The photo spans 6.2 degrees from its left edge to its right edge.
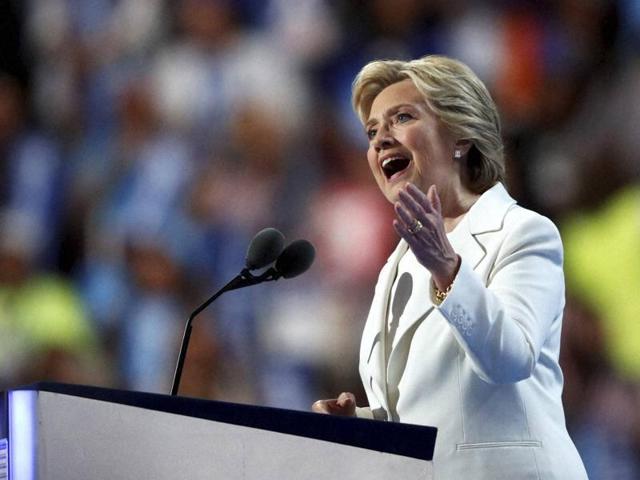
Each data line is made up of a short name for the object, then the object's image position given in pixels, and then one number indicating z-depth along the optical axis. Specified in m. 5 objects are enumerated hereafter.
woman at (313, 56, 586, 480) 9.80
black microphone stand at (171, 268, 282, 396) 10.24
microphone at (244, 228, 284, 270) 10.27
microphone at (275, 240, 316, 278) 10.31
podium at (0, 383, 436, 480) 9.30
